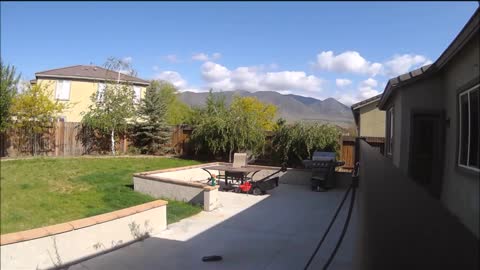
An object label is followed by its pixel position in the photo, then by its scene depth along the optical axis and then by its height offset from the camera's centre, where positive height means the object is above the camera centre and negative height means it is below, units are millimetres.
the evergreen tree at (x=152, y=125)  17172 +688
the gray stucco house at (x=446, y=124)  4219 +372
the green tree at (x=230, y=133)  15984 +367
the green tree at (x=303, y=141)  13930 +74
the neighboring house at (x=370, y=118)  20844 +1586
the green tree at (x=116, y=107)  11850 +1325
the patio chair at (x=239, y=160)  12305 -675
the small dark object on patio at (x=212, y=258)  4793 -1619
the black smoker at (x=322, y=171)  11352 -896
